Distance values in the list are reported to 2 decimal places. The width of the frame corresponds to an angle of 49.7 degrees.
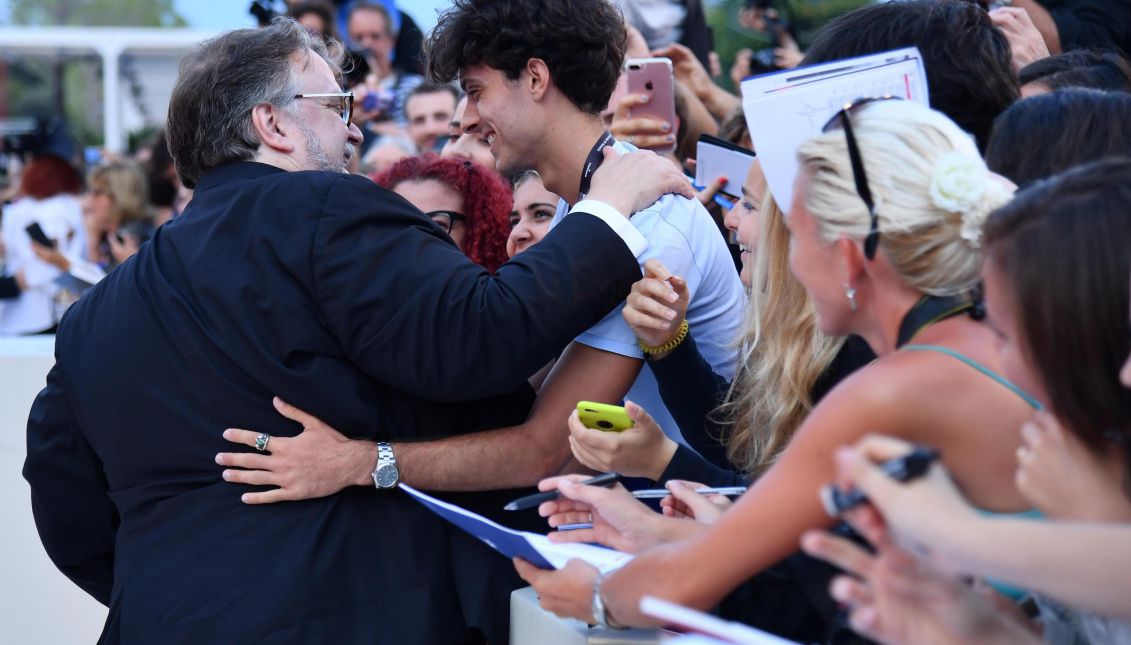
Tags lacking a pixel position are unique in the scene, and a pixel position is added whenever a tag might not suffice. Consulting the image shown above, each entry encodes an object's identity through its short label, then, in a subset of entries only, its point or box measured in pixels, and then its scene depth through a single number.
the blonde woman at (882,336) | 1.65
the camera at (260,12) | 5.89
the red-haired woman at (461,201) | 3.57
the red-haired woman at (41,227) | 7.61
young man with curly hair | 2.61
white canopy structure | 10.89
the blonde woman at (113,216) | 8.07
